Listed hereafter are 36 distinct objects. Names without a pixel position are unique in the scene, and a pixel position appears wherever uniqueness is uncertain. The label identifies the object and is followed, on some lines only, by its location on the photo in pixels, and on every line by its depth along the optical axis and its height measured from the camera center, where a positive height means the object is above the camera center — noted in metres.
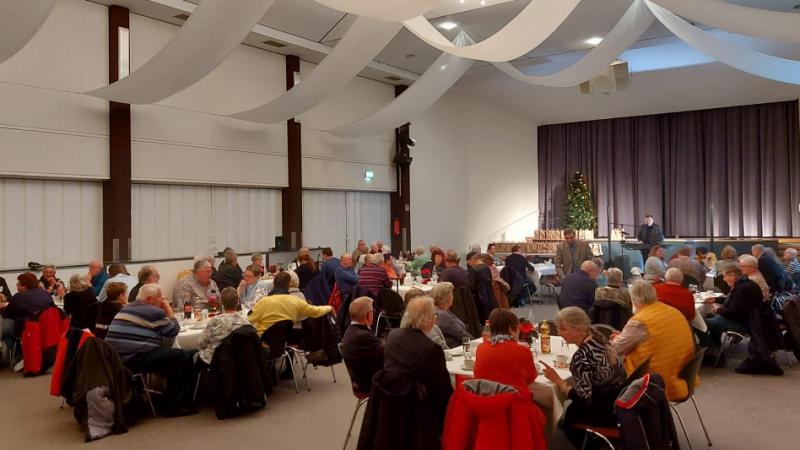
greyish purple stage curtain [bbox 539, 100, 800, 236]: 16.02 +1.57
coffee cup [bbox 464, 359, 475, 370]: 4.20 -0.86
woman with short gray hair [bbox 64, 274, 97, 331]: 6.35 -0.64
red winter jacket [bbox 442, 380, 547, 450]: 3.27 -0.96
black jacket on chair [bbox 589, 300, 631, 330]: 5.82 -0.76
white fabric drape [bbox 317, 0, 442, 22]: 5.35 +1.84
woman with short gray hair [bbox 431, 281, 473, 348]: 5.23 -0.71
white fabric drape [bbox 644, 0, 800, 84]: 8.97 +2.41
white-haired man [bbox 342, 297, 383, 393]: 4.26 -0.80
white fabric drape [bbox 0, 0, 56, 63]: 5.82 +1.97
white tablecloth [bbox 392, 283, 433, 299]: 8.69 -0.77
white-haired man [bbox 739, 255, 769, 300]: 6.68 -0.45
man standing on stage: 14.92 -0.13
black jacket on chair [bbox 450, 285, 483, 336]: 7.17 -0.87
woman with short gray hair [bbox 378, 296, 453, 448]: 3.59 -0.78
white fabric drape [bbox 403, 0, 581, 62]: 6.16 +1.97
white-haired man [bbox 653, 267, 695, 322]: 5.57 -0.59
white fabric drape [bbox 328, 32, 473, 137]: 10.77 +2.26
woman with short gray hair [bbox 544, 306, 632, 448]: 3.64 -0.81
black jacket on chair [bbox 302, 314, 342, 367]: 5.89 -0.97
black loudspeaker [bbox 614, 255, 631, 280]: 12.40 -0.68
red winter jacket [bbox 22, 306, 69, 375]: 6.82 -1.07
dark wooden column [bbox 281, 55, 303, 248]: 12.46 +0.79
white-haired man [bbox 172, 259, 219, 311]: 7.23 -0.60
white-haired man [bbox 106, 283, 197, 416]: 5.17 -0.87
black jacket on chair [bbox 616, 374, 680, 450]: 3.29 -0.95
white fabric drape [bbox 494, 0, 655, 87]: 9.10 +2.55
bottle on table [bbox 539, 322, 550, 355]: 4.58 -0.75
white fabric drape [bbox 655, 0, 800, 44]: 7.00 +2.29
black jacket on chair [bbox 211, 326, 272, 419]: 5.17 -1.12
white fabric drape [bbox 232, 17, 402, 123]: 8.00 +2.23
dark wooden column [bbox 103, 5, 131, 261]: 9.48 +0.85
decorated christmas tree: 17.56 +0.54
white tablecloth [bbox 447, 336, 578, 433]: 3.75 -0.92
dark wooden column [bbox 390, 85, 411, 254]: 15.13 +0.59
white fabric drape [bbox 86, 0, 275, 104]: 6.59 +2.04
